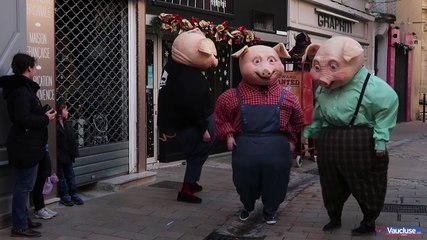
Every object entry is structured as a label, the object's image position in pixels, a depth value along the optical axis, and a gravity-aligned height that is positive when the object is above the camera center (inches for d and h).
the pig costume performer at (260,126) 205.6 -11.4
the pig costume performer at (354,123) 186.1 -9.5
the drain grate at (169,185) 279.2 -46.1
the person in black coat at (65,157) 226.1 -25.3
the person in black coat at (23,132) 182.9 -12.2
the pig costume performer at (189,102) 236.1 -2.5
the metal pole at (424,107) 808.3 -17.2
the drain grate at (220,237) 201.5 -52.5
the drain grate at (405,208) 239.1 -50.6
